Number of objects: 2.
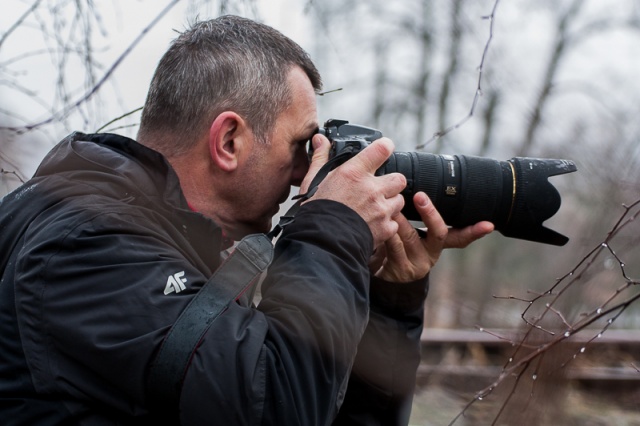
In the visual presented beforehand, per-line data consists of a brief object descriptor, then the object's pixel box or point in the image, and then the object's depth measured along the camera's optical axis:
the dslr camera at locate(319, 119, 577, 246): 2.96
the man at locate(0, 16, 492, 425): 2.67
